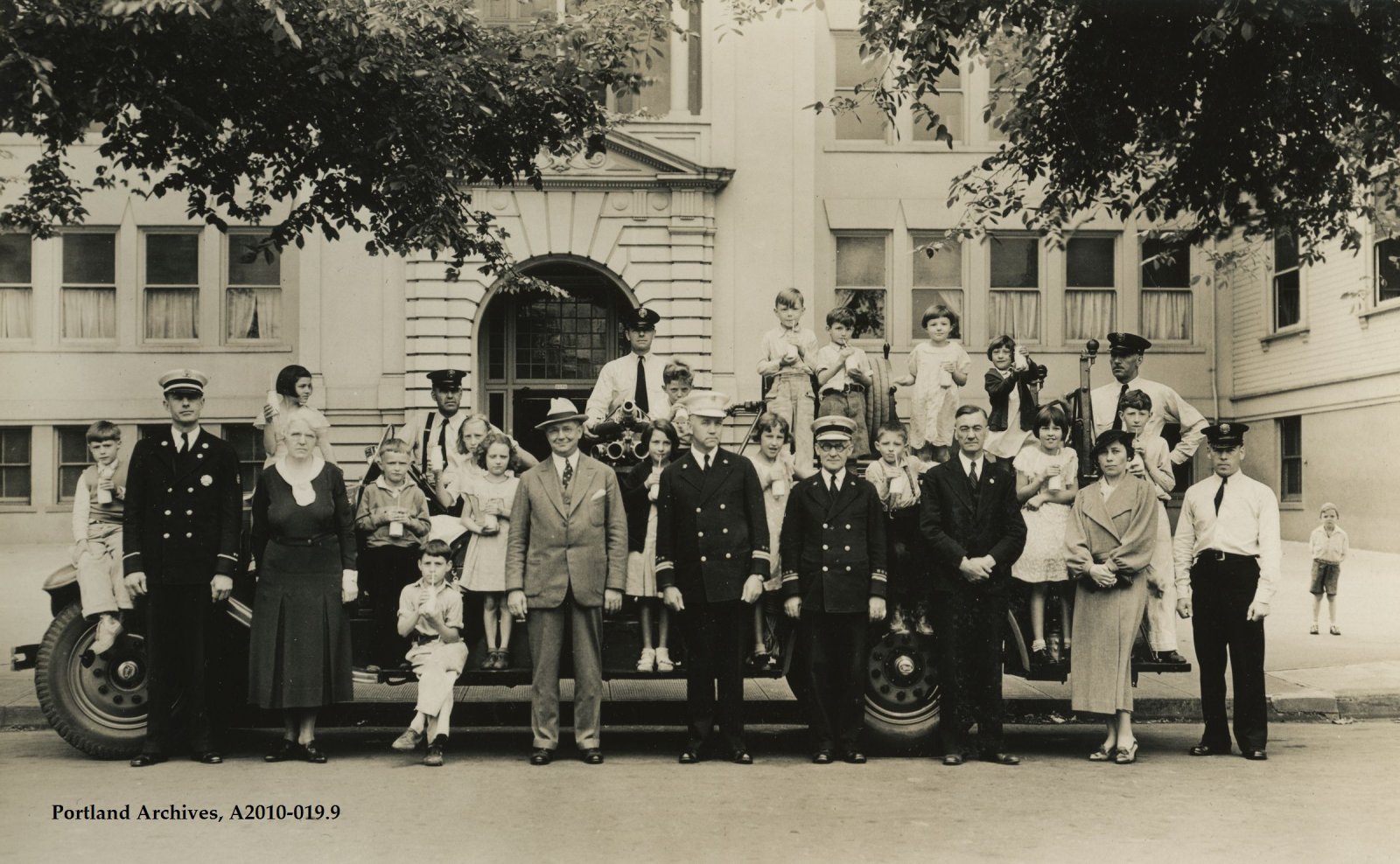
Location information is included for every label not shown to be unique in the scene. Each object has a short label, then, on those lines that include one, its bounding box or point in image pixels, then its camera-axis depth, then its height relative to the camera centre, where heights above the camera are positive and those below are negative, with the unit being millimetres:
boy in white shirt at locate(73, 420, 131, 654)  8000 -575
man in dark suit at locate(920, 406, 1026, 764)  8055 -917
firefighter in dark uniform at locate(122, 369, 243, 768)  7883 -690
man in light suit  7980 -756
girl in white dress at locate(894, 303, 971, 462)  10672 +455
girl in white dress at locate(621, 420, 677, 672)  8266 -592
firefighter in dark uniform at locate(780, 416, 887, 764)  7973 -859
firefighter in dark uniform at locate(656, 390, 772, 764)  7980 -774
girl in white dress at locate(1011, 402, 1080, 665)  8391 -402
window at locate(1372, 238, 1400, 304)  20969 +2693
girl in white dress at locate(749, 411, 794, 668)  8570 -173
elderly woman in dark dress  7801 -883
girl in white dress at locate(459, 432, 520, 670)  8172 -592
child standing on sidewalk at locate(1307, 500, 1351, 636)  13953 -1195
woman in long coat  8039 -871
